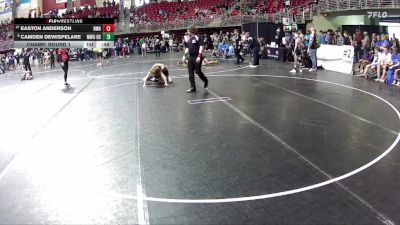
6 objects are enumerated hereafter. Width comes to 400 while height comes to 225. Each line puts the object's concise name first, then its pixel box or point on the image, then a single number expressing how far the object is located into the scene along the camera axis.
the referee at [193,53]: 12.83
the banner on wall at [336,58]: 18.15
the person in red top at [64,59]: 15.95
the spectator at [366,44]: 19.52
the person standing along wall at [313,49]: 18.64
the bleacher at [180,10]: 42.62
